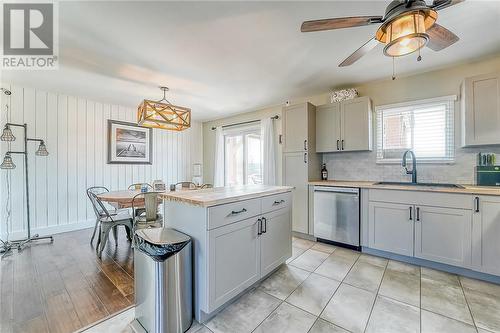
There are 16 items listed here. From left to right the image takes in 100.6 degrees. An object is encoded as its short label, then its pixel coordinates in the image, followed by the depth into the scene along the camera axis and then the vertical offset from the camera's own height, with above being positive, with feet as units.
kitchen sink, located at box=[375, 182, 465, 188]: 8.56 -0.85
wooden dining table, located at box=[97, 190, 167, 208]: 9.25 -1.43
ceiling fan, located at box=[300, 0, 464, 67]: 4.12 +3.08
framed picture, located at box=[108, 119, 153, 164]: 14.35 +1.71
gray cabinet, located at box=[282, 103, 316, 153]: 11.39 +2.18
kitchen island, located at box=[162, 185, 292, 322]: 5.14 -1.96
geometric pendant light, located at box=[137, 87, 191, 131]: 9.48 +2.46
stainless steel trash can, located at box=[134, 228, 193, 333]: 4.68 -2.73
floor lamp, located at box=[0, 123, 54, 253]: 9.78 +0.39
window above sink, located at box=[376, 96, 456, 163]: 9.11 +1.67
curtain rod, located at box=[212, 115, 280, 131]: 14.73 +3.50
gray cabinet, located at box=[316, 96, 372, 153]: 10.31 +2.09
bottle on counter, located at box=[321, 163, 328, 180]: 12.23 -0.47
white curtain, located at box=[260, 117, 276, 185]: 14.65 +0.98
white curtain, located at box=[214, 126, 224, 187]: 18.28 +0.72
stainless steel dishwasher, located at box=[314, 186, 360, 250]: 9.53 -2.39
